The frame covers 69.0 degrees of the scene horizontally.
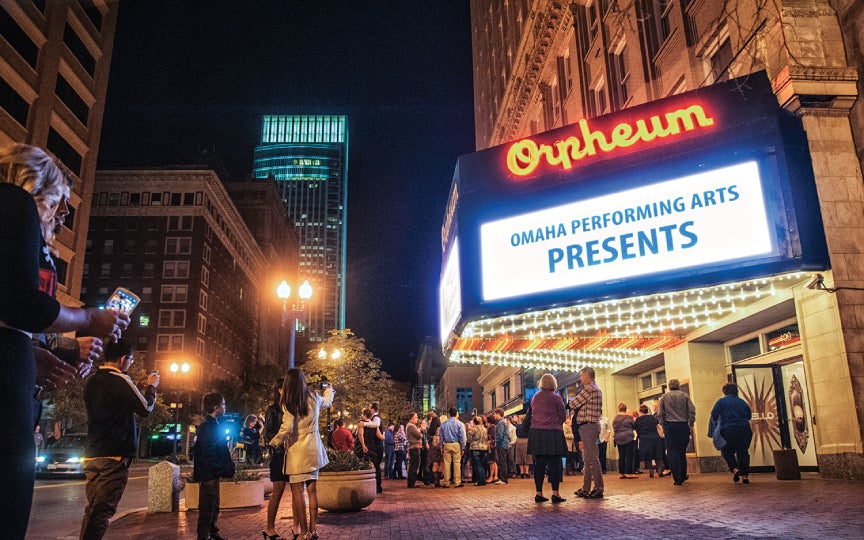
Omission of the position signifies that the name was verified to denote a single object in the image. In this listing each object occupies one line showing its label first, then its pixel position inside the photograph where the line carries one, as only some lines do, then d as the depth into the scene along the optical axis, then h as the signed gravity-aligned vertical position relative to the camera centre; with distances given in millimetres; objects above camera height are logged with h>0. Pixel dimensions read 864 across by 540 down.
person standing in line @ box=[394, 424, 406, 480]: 24562 -1111
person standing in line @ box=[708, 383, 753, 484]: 12727 -197
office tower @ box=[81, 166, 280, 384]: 80312 +22346
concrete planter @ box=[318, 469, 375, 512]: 10570 -1071
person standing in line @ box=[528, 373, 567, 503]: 10641 -205
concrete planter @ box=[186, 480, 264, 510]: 12366 -1291
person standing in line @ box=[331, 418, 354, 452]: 14383 -306
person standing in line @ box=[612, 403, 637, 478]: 17547 -563
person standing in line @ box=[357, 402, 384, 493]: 16922 -349
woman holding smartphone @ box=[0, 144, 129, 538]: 2145 +369
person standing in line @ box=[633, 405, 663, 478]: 17031 -457
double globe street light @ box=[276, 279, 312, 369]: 15185 +2872
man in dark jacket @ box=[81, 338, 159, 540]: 4980 -9
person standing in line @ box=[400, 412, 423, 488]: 18531 -630
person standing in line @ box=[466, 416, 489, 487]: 17891 -694
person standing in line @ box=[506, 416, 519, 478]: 20812 -1030
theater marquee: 11867 +4325
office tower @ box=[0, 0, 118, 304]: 36000 +21313
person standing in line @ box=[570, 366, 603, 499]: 10930 -86
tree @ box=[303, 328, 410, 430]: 40272 +3542
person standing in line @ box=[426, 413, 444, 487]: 18500 -811
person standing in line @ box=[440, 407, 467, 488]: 17516 -548
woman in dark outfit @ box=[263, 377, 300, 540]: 7289 -406
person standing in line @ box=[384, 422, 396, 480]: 22281 -1005
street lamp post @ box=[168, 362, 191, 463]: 29094 +3062
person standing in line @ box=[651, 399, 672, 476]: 17766 -1136
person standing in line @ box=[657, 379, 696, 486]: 13371 -124
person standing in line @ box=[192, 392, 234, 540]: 7574 -426
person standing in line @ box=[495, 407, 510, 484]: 18453 -732
